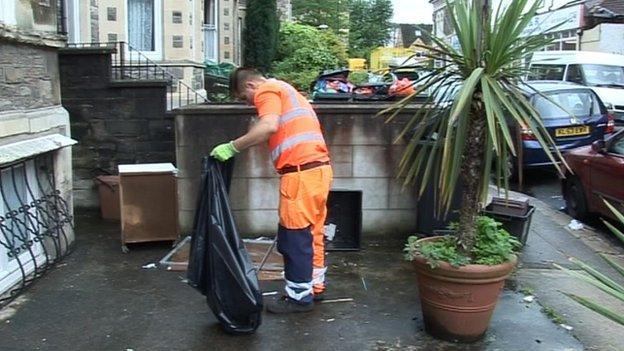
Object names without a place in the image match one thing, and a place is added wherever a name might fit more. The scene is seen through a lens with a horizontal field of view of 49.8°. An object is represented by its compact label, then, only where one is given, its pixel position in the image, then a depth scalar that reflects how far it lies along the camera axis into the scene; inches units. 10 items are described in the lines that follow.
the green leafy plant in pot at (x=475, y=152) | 165.2
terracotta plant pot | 165.2
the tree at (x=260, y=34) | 903.7
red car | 307.4
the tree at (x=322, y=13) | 1815.9
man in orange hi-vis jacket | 182.7
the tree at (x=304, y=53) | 921.5
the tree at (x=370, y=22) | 2313.0
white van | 686.5
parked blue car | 448.5
